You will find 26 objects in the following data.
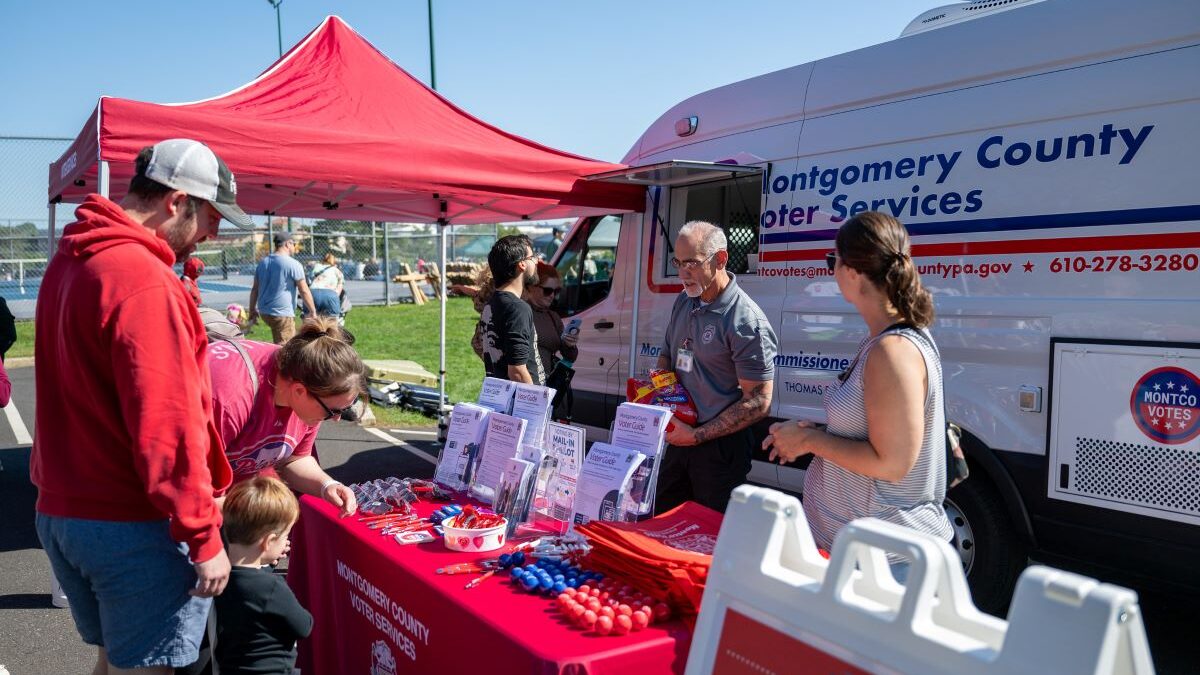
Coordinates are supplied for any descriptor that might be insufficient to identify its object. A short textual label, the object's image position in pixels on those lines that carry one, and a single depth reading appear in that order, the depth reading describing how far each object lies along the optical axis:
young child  2.23
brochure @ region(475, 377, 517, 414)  3.12
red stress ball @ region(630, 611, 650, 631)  1.82
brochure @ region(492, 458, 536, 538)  2.61
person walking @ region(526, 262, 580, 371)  5.02
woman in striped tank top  1.86
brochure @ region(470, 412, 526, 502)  2.83
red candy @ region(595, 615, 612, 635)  1.79
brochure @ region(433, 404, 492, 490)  3.04
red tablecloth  1.75
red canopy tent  4.21
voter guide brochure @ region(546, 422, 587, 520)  2.63
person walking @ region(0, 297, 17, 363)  5.77
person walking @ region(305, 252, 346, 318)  11.14
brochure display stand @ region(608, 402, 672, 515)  2.47
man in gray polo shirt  3.11
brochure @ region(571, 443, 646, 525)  2.45
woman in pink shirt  2.33
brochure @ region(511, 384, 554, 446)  2.88
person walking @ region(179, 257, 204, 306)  5.84
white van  3.05
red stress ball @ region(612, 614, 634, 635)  1.80
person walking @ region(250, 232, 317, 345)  9.57
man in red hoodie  1.71
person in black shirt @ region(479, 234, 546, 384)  3.97
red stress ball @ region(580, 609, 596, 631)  1.80
